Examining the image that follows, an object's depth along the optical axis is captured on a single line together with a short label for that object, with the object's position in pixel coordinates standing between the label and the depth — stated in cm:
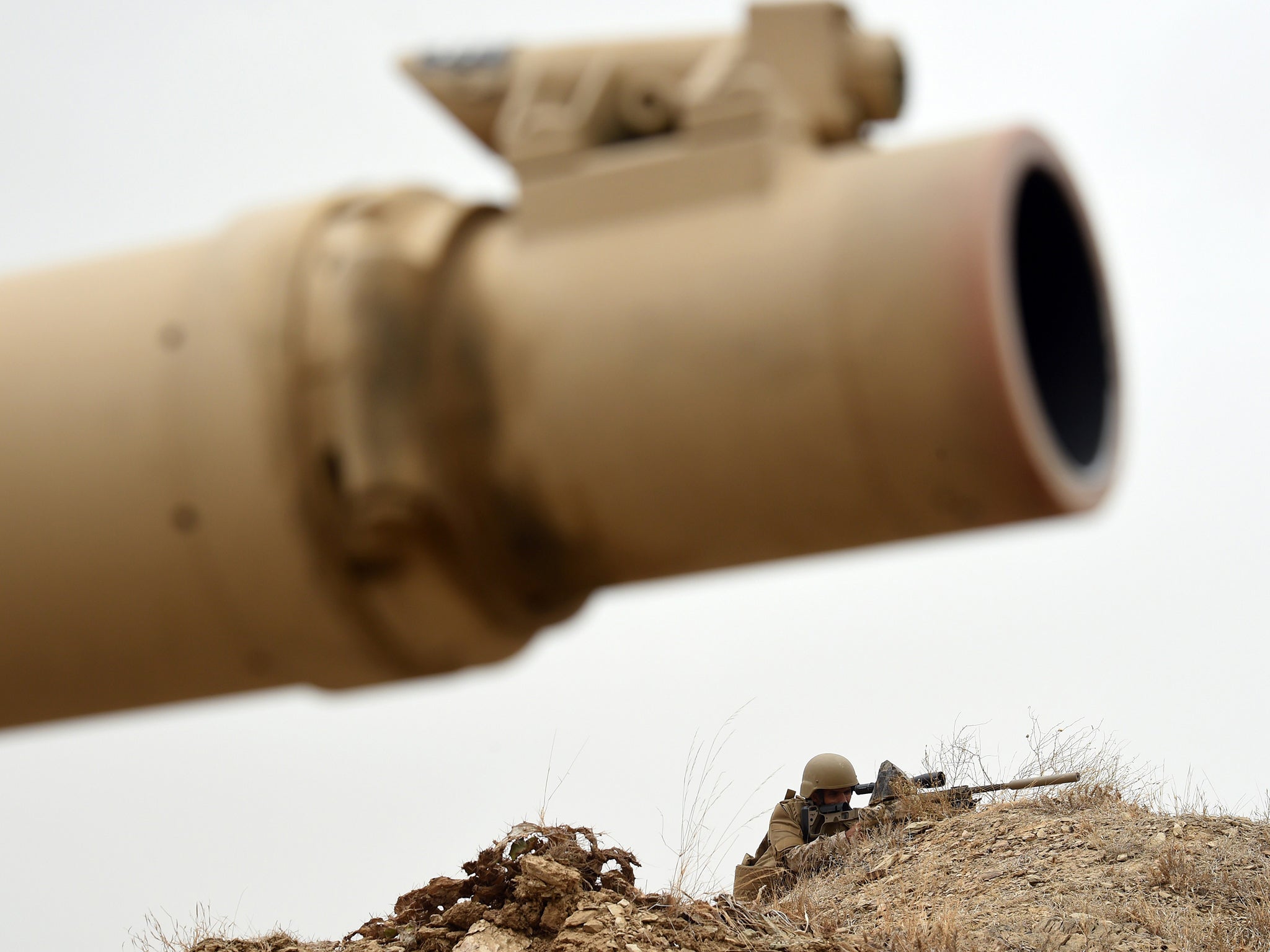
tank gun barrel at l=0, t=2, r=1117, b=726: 203
